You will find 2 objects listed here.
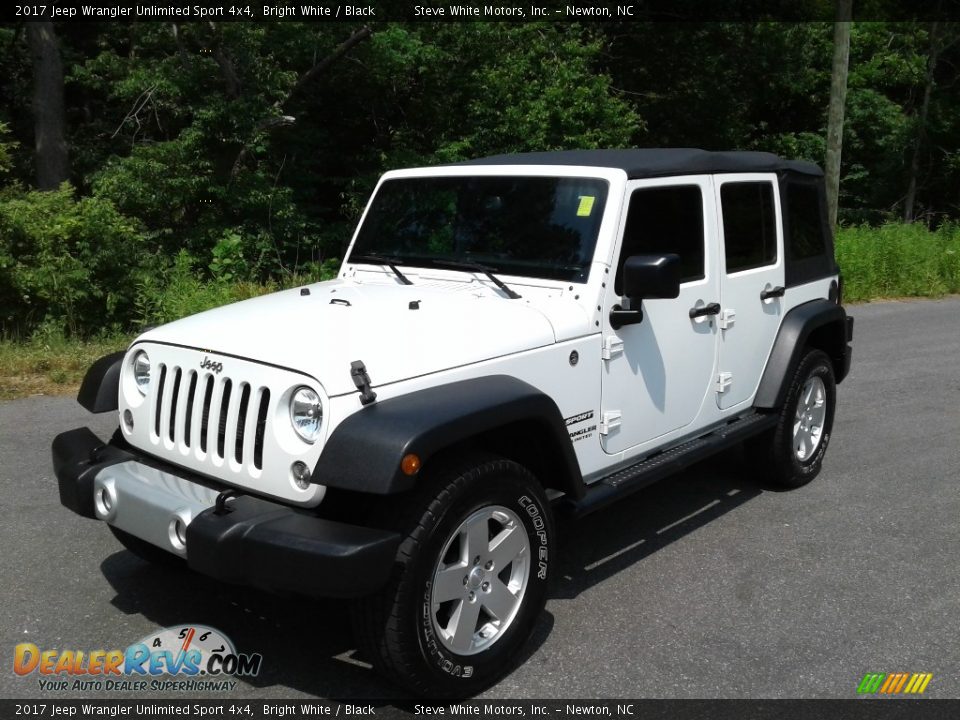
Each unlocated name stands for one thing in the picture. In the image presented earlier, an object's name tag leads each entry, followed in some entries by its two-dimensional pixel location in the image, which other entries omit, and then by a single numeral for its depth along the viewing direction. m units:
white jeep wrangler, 3.16
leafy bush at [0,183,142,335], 9.97
